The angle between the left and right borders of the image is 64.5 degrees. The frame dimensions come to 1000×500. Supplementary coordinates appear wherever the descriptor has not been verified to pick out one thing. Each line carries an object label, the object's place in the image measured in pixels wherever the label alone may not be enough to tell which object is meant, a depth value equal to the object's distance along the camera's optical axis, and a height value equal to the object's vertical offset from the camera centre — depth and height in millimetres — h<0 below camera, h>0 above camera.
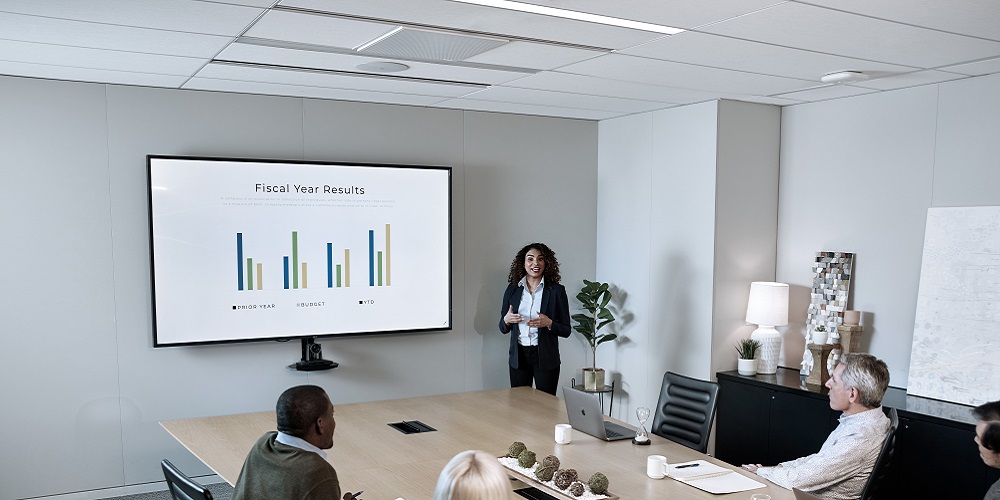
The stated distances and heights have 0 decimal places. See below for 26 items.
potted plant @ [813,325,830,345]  5020 -880
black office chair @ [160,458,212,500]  2588 -992
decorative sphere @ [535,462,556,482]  3088 -1083
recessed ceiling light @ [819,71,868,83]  4495 +699
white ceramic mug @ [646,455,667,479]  3195 -1093
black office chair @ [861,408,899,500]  3154 -1082
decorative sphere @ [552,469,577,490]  2992 -1073
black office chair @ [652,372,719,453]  4094 -1148
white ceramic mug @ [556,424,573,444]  3688 -1110
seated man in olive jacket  2535 -865
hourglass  3623 -1107
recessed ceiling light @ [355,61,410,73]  4426 +719
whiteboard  4473 -646
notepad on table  3082 -1131
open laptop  3748 -1077
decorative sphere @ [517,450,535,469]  3253 -1086
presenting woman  5875 -918
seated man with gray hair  3350 -1045
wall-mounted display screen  5188 -391
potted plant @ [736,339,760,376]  5508 -1126
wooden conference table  3139 -1184
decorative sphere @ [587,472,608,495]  2930 -1068
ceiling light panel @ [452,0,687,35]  3188 +758
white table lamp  5438 -813
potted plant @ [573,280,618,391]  6293 -989
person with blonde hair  1830 -668
